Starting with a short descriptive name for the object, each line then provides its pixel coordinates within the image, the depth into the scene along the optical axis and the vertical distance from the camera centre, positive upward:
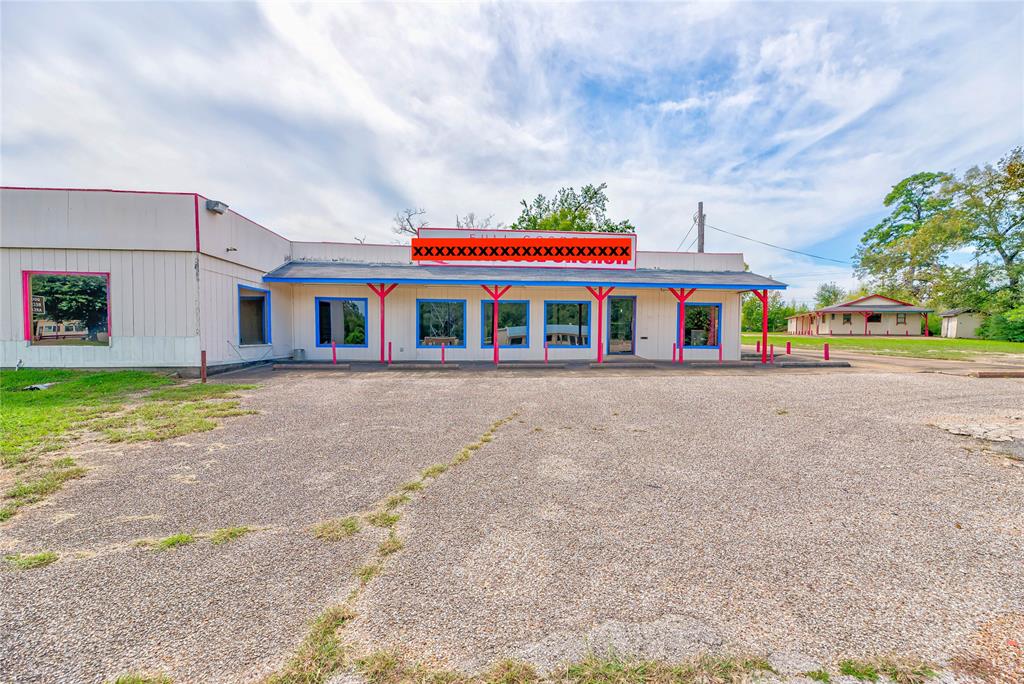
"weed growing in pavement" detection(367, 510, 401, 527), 3.01 -1.37
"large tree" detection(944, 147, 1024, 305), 35.00 +10.02
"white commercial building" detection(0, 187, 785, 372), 9.52 +1.15
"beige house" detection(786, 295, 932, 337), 39.06 +1.61
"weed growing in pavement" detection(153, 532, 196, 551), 2.70 -1.37
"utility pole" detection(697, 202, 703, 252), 21.94 +5.98
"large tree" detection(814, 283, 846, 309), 64.50 +6.11
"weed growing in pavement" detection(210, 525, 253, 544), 2.78 -1.37
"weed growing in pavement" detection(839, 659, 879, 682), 1.71 -1.41
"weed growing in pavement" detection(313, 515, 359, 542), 2.84 -1.38
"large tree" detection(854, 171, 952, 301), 39.72 +9.26
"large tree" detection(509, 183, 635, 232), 31.33 +9.49
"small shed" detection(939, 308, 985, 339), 34.03 +0.96
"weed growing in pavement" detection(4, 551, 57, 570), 2.47 -1.37
